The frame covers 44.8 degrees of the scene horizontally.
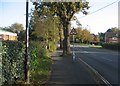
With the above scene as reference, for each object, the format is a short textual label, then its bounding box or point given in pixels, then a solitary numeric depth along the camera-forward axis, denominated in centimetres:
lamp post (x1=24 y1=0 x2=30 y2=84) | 620
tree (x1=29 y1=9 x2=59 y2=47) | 2605
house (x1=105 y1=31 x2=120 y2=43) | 7031
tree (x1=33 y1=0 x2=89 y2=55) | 1808
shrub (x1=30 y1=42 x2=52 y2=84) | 697
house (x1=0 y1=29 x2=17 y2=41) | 3400
